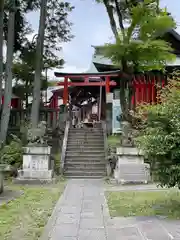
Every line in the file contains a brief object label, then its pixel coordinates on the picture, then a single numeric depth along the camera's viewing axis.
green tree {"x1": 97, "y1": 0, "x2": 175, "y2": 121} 9.67
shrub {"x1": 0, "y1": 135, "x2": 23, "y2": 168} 9.58
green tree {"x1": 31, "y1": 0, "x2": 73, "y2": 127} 11.77
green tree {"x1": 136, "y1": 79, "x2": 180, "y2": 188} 4.69
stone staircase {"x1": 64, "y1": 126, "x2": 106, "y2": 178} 9.85
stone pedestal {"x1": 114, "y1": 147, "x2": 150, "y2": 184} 8.52
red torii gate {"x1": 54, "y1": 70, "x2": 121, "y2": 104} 13.88
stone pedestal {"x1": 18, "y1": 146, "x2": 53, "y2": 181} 8.89
